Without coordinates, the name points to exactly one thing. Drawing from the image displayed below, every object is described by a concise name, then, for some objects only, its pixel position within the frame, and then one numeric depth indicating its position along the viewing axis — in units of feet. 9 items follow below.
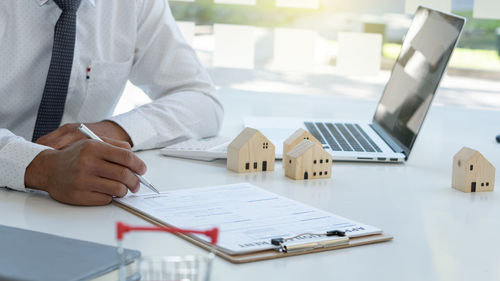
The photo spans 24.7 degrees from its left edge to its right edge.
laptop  5.92
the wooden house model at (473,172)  5.35
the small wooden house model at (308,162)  5.47
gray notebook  3.98
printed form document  4.44
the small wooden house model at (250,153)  5.57
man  4.95
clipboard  4.28
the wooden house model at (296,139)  5.68
